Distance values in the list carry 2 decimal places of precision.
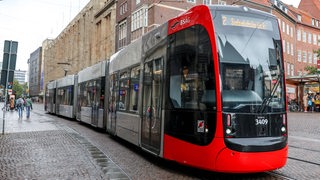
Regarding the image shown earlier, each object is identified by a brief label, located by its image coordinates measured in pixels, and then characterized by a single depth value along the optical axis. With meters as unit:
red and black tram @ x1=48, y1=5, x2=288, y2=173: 6.26
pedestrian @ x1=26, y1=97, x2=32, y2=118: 26.26
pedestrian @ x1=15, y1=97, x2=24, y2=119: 25.38
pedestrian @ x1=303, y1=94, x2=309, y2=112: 33.34
